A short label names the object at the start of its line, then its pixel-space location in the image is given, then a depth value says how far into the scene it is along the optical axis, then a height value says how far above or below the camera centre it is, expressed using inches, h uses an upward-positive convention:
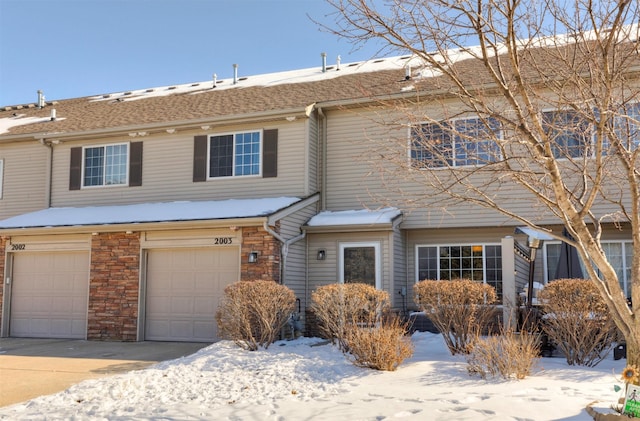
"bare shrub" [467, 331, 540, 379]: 276.7 -42.1
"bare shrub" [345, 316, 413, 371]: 306.8 -41.5
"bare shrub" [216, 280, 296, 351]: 393.1 -30.2
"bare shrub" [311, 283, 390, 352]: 373.1 -23.7
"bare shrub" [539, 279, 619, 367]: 319.0 -28.7
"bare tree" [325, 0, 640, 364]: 199.8 +63.4
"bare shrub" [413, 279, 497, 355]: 352.8 -23.7
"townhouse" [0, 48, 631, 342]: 498.9 +37.3
